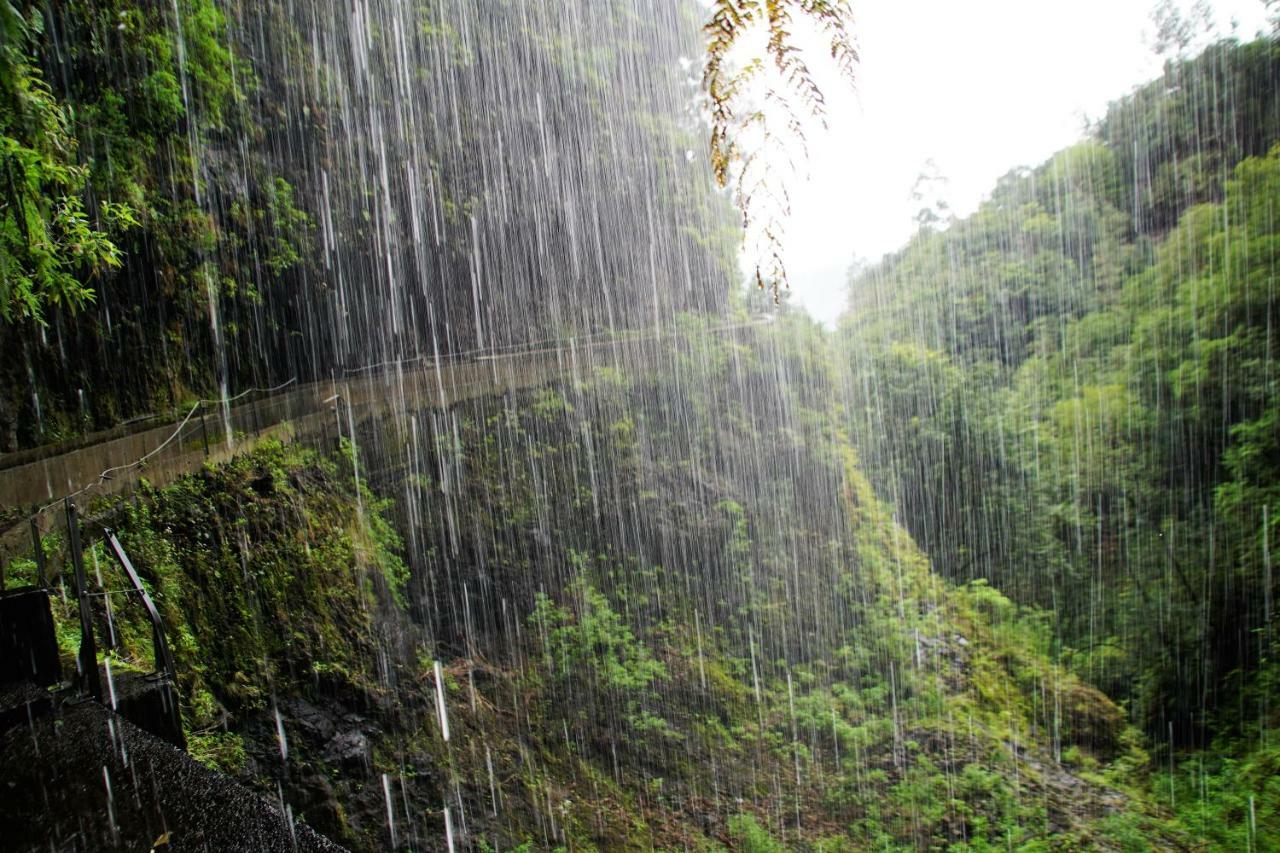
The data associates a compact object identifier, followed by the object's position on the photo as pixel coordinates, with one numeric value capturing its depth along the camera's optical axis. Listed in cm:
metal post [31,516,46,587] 299
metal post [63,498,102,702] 244
